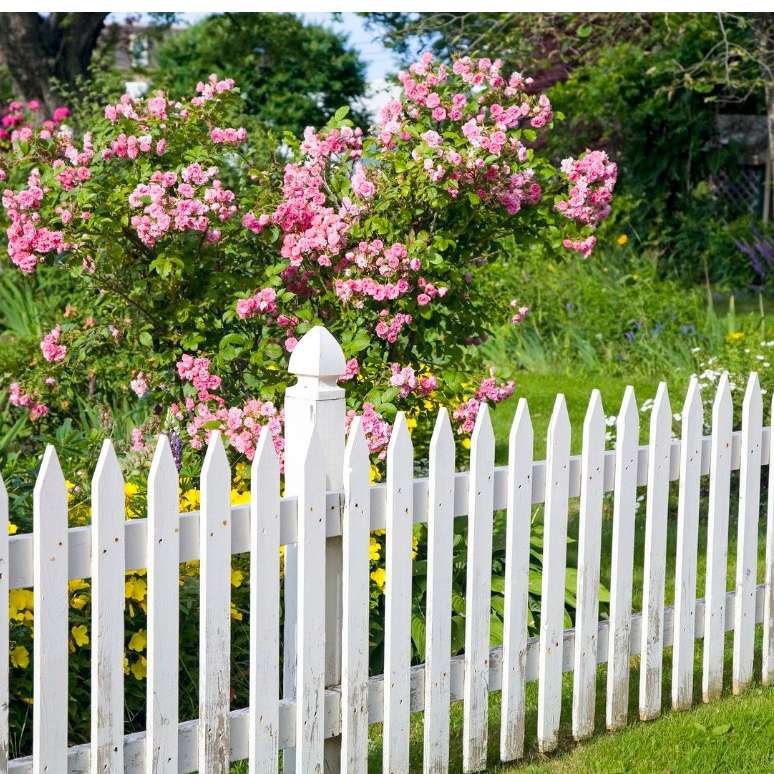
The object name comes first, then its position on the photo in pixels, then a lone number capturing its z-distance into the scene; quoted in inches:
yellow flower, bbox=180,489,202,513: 135.9
